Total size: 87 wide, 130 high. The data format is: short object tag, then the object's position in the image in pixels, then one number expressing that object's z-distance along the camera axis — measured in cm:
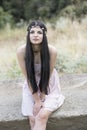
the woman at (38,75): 260
